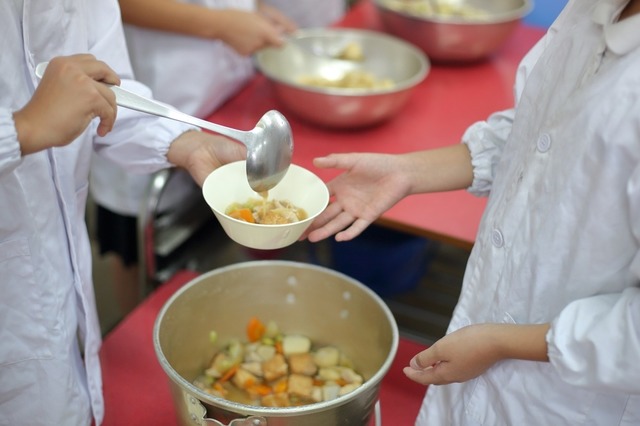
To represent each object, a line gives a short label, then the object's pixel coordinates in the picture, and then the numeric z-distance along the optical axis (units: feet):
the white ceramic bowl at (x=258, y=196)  2.84
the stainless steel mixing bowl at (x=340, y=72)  4.54
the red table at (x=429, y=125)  3.97
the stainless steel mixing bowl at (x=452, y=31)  5.60
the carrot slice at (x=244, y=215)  3.01
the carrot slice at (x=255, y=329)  3.73
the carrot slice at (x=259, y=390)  3.42
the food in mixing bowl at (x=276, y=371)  3.41
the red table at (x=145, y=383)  3.41
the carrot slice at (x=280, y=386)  3.43
